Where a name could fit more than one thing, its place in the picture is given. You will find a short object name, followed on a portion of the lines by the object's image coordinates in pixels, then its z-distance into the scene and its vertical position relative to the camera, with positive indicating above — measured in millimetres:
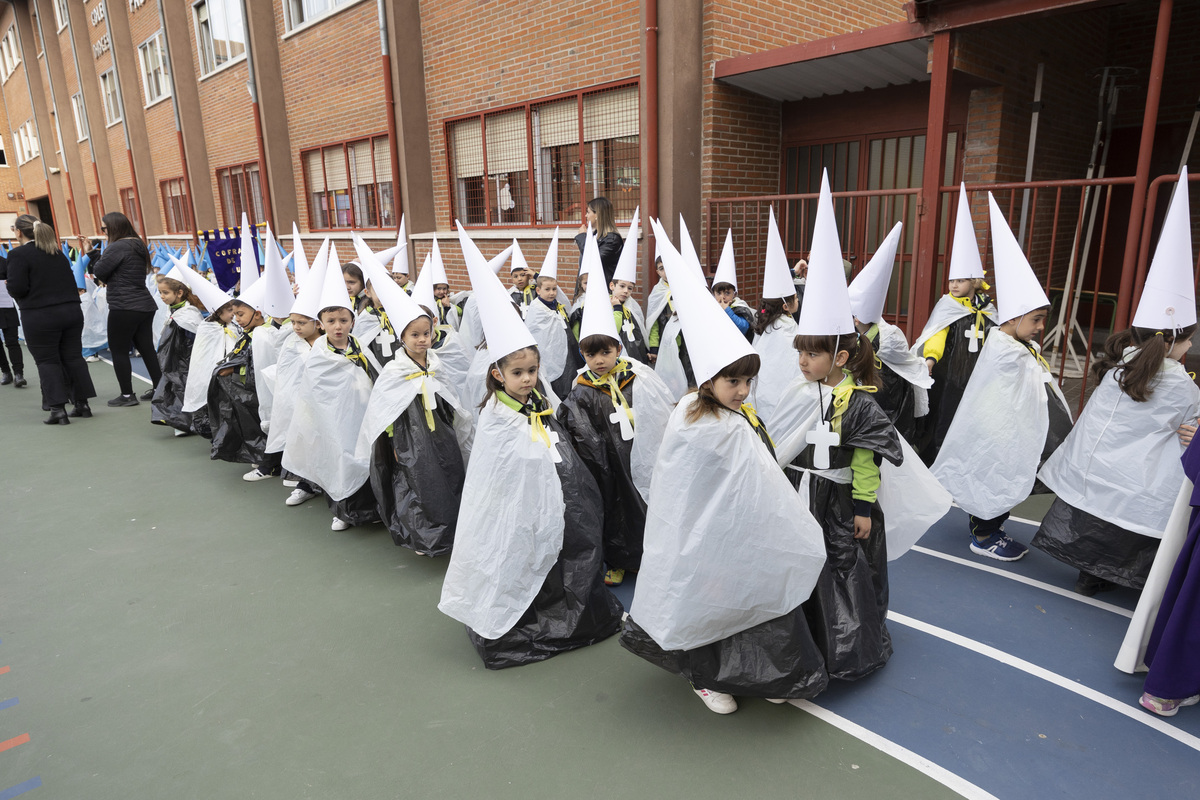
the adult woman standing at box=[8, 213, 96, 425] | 7512 -707
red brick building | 6930 +1380
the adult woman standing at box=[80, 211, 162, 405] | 7977 -542
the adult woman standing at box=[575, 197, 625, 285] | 7016 -50
